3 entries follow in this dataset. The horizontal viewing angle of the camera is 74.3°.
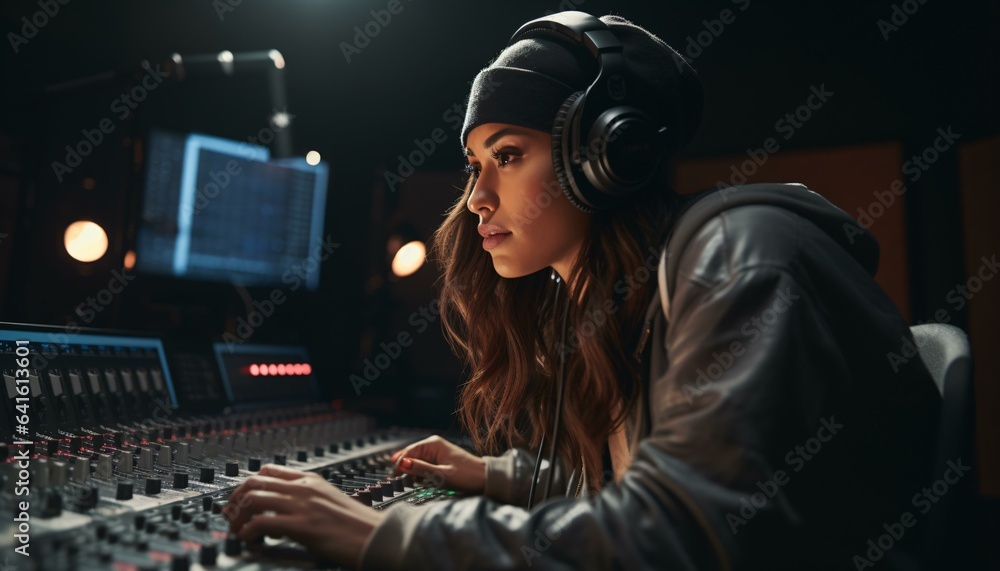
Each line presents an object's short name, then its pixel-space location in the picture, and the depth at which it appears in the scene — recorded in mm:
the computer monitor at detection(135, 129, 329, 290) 2096
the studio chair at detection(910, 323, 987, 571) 752
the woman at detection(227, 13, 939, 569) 630
